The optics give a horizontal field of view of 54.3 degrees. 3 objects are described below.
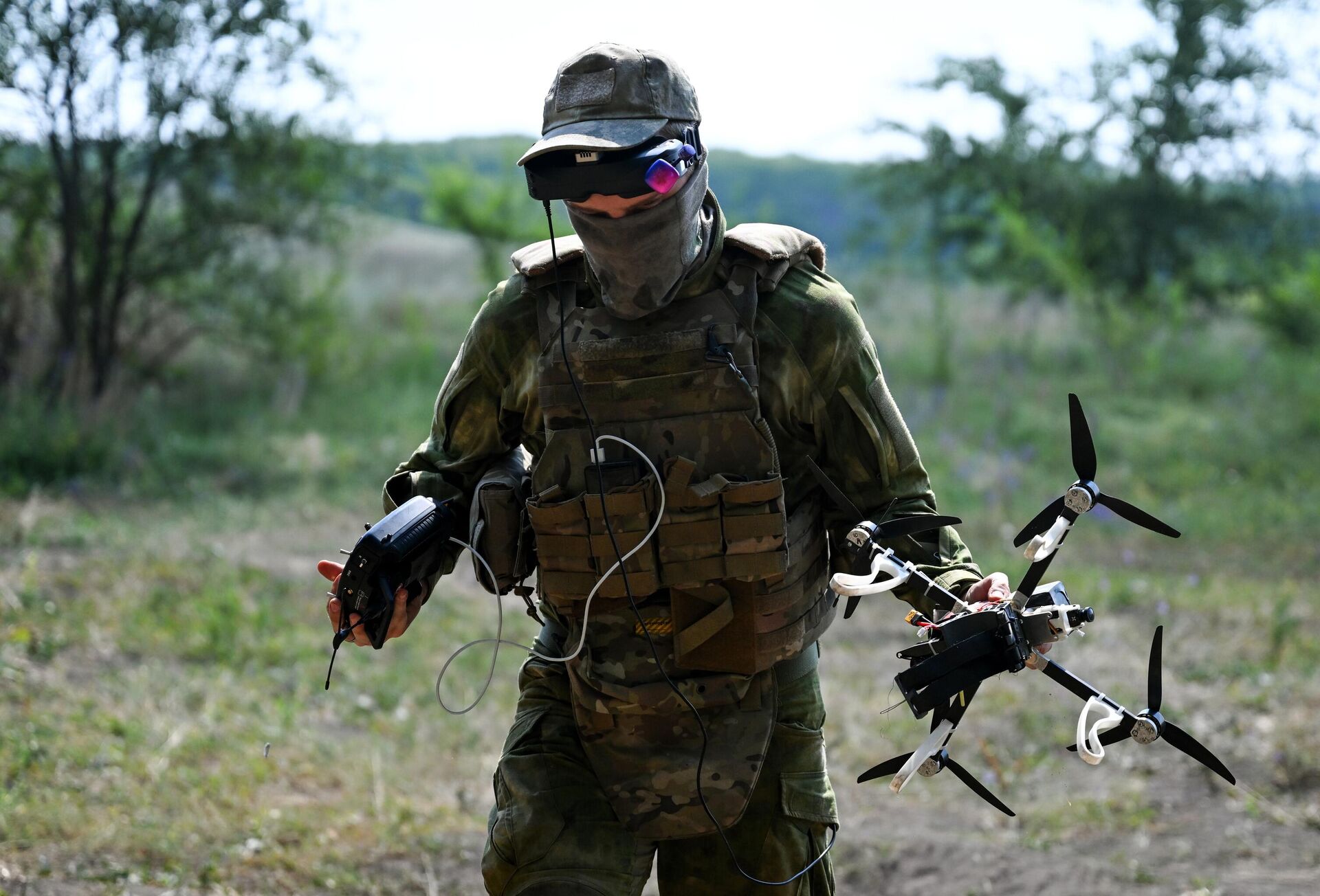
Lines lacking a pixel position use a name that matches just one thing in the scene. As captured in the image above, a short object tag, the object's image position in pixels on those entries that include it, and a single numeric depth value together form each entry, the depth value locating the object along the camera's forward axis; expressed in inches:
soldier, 102.7
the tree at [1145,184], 663.8
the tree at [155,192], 418.3
